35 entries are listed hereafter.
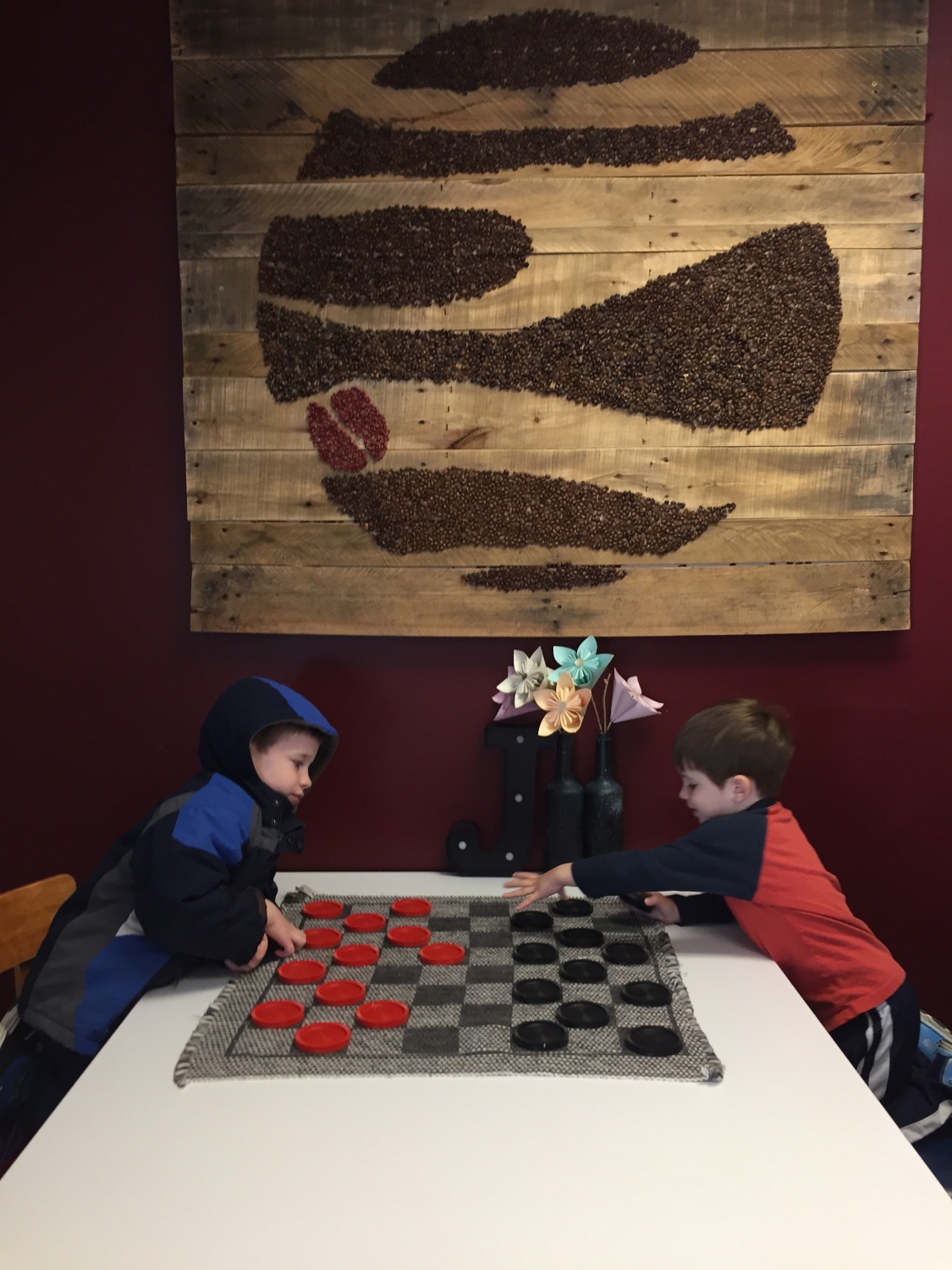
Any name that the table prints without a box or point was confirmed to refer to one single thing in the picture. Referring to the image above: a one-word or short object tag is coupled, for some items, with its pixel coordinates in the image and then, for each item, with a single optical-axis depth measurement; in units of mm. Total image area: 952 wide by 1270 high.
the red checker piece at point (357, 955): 1271
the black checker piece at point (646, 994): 1157
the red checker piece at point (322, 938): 1342
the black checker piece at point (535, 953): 1280
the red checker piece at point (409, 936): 1341
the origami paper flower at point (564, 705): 1684
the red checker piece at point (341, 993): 1154
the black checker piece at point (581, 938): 1342
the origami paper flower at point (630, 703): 1736
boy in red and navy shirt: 1338
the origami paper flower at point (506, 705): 1776
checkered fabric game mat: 1017
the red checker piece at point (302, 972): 1225
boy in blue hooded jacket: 1194
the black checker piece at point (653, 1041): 1042
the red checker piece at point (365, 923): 1395
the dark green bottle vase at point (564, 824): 1722
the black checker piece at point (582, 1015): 1100
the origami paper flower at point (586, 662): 1719
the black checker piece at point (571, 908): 1461
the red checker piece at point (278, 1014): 1099
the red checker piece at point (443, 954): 1271
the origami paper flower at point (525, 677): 1734
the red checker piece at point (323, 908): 1455
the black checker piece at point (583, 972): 1221
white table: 765
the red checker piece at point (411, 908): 1460
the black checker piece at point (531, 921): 1405
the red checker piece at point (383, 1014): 1100
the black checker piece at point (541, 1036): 1053
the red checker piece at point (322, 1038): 1042
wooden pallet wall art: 1711
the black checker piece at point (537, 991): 1155
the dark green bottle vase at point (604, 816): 1715
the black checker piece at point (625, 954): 1282
